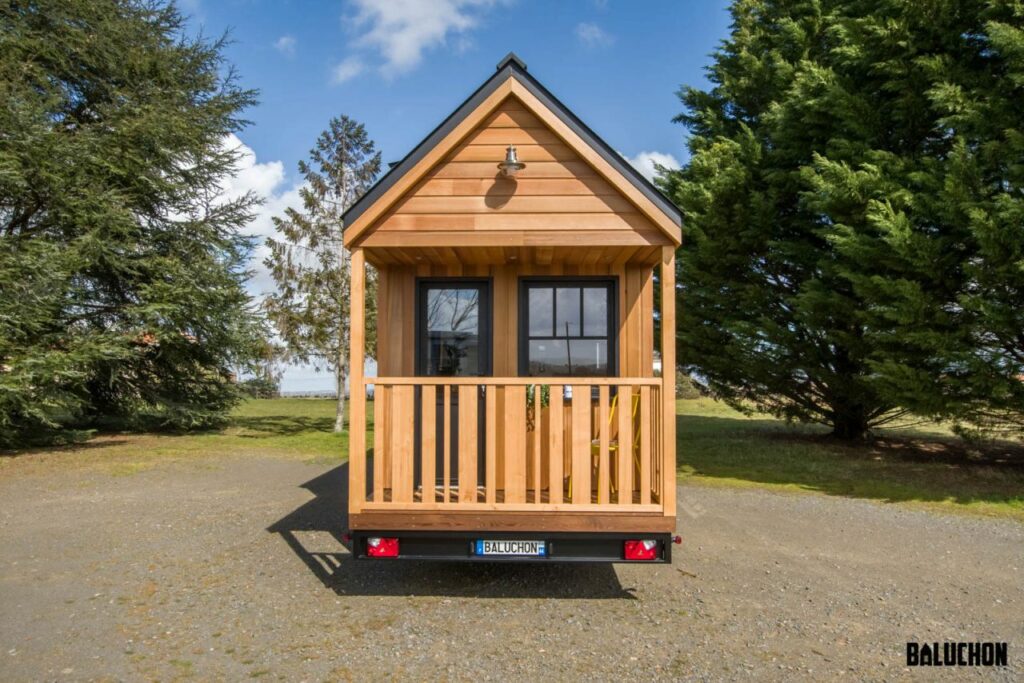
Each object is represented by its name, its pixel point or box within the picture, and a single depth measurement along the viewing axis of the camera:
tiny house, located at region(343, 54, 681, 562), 4.73
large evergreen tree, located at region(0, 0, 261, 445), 12.24
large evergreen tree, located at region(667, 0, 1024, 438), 8.74
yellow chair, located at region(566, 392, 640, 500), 5.66
